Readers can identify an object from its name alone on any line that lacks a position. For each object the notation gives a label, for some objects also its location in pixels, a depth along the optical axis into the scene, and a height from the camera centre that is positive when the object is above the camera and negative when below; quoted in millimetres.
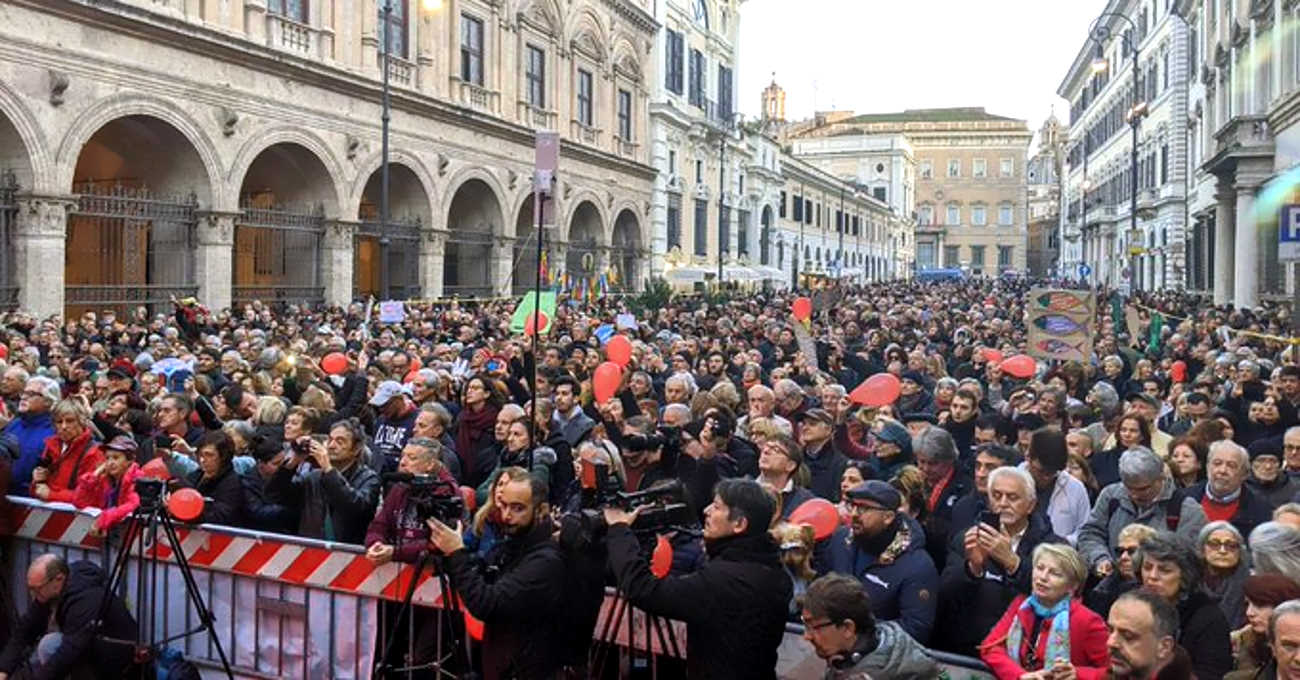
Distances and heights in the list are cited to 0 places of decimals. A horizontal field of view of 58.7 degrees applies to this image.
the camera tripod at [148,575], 5828 -1339
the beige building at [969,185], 118688 +15521
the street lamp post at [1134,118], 34378 +6568
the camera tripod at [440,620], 4973 -1394
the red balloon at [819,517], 5328 -851
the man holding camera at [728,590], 4488 -1006
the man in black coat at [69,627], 5746 -1555
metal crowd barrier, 5828 -1426
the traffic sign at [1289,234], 12523 +1157
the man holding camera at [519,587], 4734 -1063
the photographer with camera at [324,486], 6312 -891
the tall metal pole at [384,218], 24312 +2289
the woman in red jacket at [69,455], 7398 -853
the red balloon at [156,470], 6688 -857
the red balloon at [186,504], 5934 -927
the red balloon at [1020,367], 12023 -329
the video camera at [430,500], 4883 -738
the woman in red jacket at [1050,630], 4383 -1134
